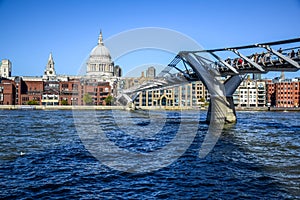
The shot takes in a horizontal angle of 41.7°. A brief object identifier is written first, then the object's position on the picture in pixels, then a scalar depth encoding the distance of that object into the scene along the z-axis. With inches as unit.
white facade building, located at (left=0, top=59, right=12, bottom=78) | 7475.4
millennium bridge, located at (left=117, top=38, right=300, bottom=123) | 1080.8
